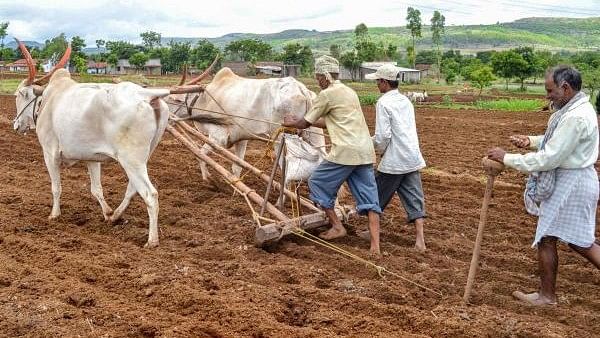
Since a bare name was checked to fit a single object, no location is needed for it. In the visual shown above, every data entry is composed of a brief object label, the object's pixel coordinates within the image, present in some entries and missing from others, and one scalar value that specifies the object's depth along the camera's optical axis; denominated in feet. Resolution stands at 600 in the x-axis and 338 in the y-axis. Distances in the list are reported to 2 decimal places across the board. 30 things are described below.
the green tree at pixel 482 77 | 131.95
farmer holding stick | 15.90
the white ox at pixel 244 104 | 29.81
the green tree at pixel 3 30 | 206.14
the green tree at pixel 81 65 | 135.99
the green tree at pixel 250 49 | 245.65
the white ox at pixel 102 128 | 22.06
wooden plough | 20.98
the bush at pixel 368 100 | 103.58
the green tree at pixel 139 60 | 232.96
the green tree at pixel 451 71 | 199.54
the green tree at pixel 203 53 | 239.85
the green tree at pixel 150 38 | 422.00
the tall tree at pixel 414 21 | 274.77
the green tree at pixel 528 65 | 167.94
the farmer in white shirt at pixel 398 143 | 21.20
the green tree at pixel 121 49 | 261.44
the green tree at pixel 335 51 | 247.91
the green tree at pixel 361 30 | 280.10
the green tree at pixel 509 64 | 167.10
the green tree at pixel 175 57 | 255.29
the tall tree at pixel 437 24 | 295.48
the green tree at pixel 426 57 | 323.90
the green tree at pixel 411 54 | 239.09
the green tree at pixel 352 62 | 223.92
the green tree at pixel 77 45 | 197.38
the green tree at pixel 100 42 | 361.88
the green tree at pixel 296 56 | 230.89
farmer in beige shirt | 20.77
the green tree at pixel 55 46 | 206.28
